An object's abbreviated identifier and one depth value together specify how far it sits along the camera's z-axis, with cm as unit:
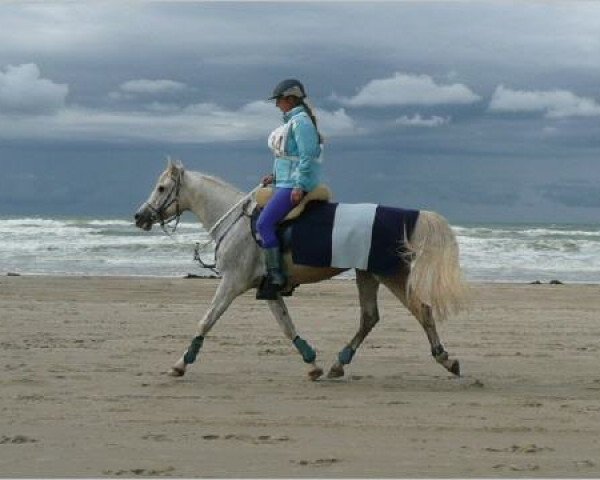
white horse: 800
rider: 796
